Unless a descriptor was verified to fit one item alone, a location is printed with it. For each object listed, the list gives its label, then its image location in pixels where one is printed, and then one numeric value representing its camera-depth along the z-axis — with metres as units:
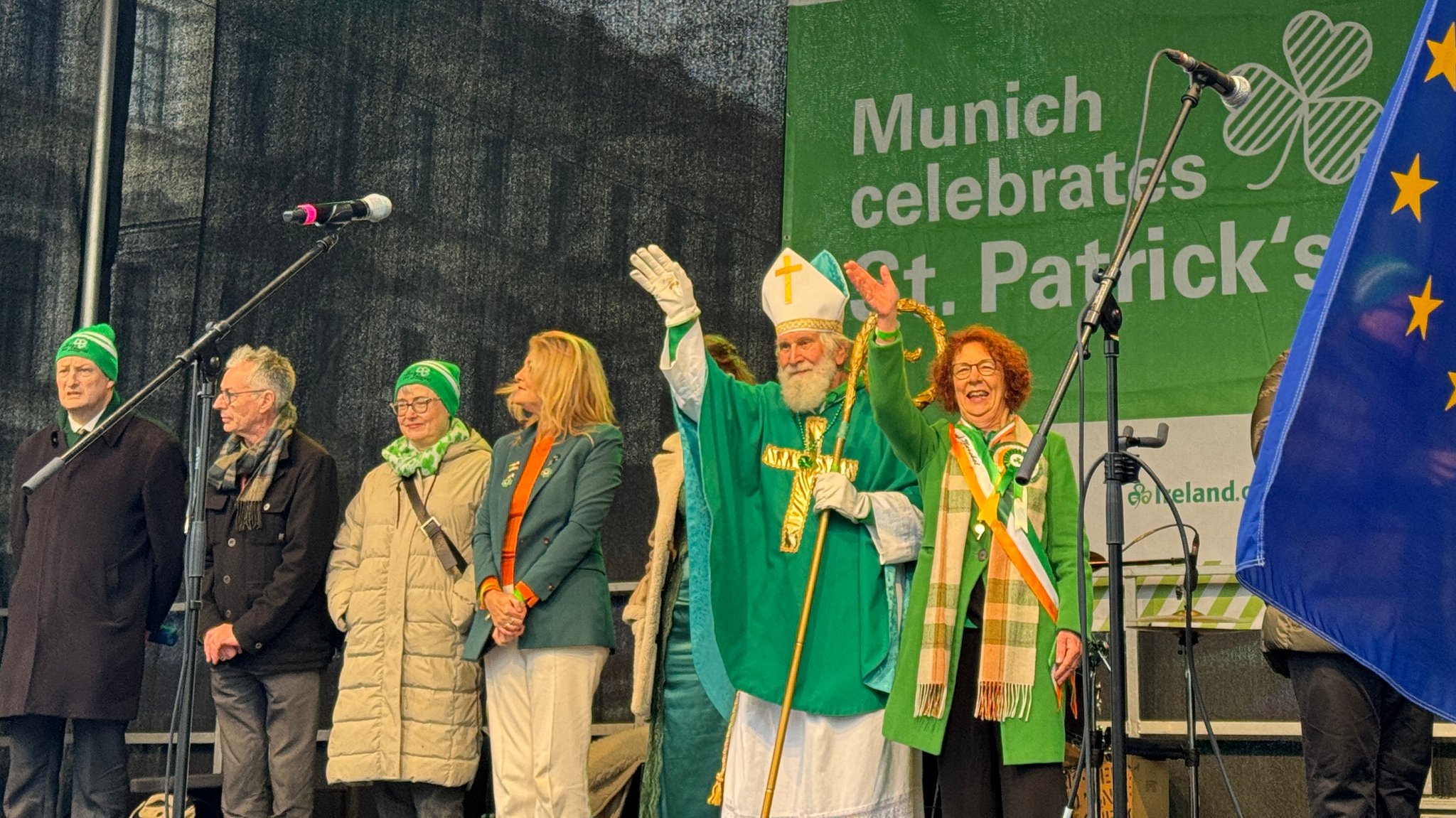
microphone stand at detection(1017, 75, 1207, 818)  3.51
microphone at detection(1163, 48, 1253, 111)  3.75
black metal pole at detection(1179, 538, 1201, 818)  4.14
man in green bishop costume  4.44
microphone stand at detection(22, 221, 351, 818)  4.64
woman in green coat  4.21
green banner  6.12
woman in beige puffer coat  5.44
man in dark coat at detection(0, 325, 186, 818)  5.58
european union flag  2.67
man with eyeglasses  5.54
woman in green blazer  5.18
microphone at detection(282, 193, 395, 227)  5.10
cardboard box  5.54
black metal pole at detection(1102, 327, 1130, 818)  3.49
